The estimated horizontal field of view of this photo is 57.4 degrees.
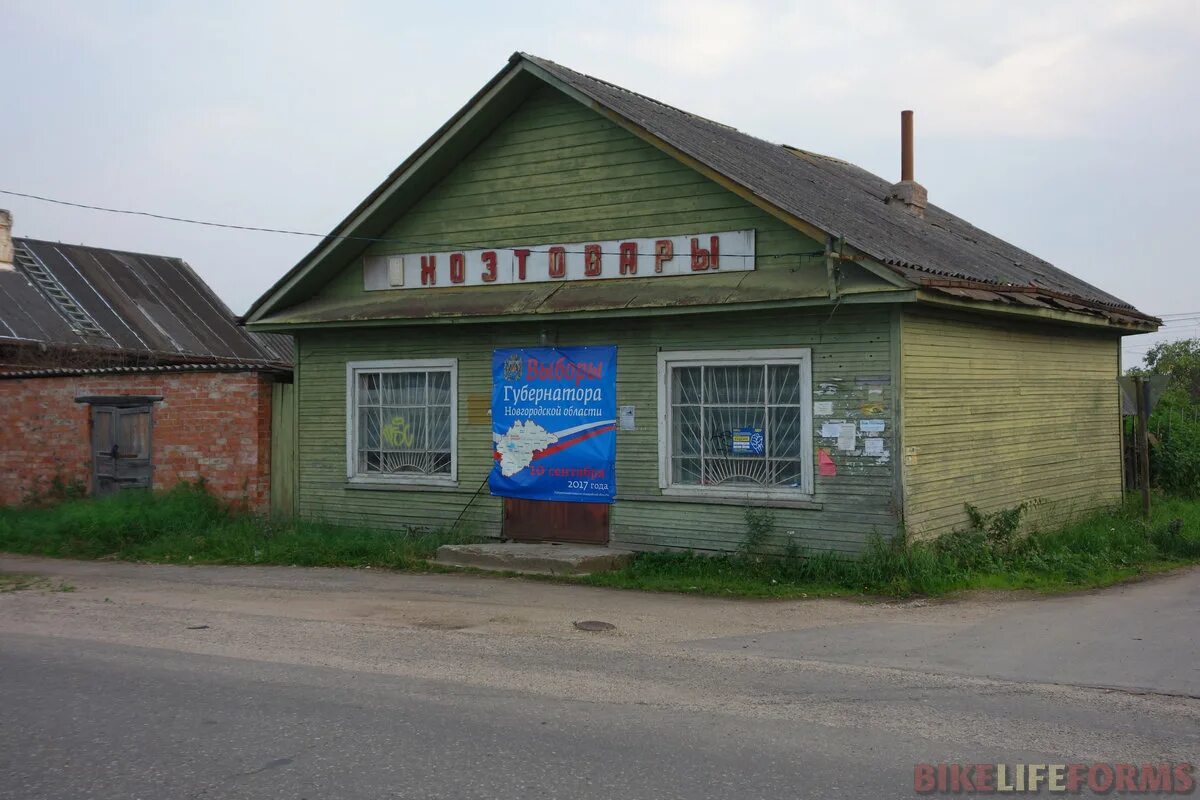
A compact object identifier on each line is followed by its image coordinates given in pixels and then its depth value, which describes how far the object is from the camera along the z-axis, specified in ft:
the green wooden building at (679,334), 36.35
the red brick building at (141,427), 48.39
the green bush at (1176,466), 59.82
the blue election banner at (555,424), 41.29
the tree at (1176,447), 59.93
